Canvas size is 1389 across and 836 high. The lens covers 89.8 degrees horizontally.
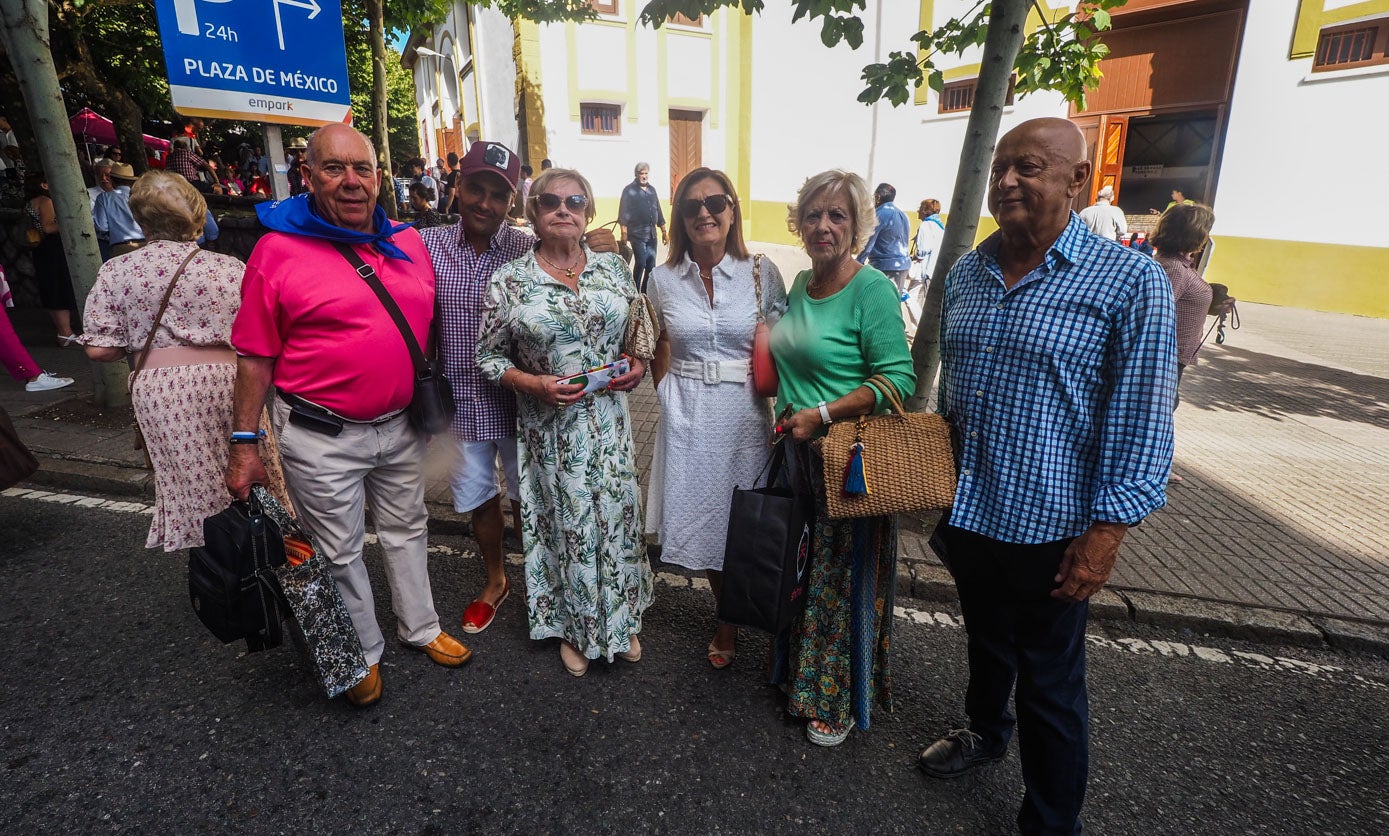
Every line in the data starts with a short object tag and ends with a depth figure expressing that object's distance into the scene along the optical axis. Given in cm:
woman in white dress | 264
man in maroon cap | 287
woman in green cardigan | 229
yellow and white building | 1039
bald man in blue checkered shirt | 169
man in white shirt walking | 968
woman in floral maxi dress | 258
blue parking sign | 384
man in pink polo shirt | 230
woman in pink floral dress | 291
